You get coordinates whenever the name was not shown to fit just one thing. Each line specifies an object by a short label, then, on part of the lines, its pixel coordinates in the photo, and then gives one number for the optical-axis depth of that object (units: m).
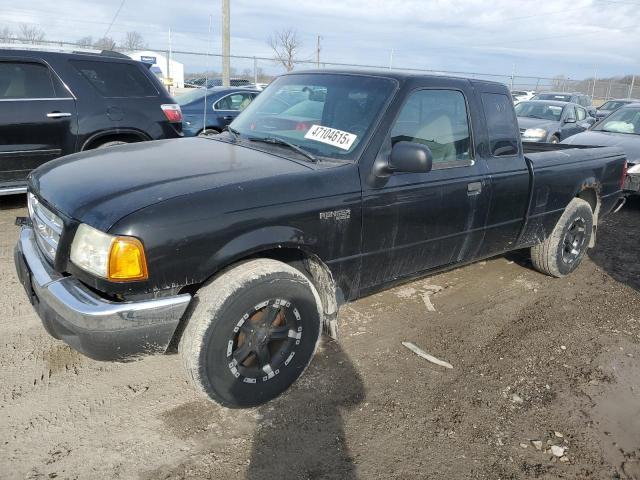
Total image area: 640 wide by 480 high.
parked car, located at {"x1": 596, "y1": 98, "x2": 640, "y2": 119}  15.79
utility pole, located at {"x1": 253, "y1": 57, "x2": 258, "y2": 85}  19.88
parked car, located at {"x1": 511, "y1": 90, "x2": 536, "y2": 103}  29.25
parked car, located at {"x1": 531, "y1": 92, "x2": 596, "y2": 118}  16.58
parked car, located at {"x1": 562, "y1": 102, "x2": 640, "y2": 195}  7.71
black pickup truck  2.46
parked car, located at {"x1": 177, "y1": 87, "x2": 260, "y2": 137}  10.05
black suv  5.80
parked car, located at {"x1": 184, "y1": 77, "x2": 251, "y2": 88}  21.53
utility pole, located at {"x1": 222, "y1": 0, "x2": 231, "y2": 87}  14.20
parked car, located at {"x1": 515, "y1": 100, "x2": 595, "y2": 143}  11.59
